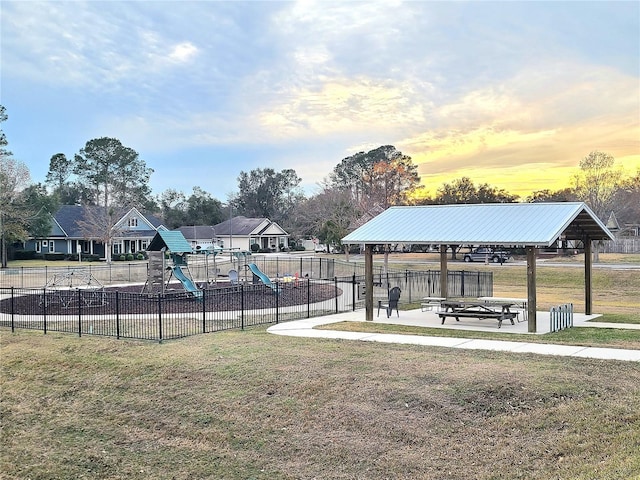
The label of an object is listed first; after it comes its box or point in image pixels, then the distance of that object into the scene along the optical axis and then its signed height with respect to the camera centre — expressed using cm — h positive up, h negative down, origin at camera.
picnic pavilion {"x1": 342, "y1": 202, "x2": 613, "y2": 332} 1752 +29
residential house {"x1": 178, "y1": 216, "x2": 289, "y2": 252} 8288 +105
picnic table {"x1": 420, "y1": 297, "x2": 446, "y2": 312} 2070 -229
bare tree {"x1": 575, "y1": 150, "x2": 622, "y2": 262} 5472 +481
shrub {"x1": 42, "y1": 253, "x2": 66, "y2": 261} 6531 -123
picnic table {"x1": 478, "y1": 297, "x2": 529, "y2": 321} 1974 -218
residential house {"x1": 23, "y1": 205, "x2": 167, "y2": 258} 6694 +98
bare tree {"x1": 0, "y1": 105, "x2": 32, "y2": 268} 5481 +422
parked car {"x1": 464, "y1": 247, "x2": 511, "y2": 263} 4762 -147
